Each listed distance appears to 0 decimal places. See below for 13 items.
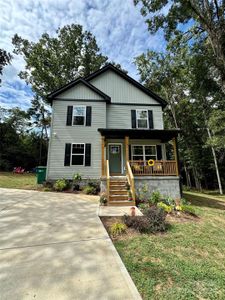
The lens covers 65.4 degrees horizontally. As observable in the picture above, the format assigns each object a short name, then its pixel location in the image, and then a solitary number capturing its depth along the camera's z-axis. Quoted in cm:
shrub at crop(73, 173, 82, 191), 1085
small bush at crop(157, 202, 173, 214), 638
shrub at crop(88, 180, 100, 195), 1044
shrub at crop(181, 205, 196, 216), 669
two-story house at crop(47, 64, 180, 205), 1081
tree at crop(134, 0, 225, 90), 875
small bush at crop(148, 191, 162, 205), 754
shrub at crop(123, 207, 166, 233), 477
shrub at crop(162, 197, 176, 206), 705
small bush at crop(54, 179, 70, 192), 1042
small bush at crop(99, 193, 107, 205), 770
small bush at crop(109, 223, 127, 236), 459
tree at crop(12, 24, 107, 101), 2114
